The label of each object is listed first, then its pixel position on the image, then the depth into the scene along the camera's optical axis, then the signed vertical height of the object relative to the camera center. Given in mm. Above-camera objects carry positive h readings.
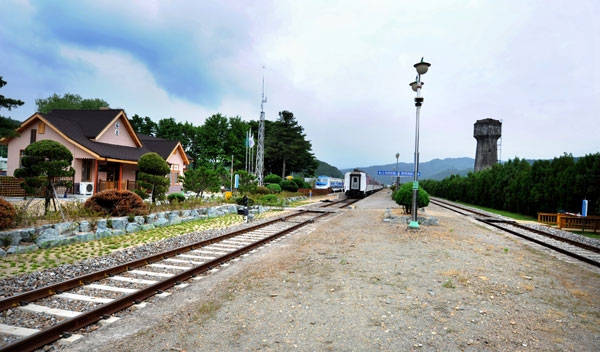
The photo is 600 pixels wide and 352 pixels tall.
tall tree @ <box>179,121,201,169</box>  68125 +7981
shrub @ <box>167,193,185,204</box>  17517 -1067
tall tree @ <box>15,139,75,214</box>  10742 +224
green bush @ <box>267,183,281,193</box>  33162 -545
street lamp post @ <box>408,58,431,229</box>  13008 +1652
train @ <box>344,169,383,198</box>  45222 +255
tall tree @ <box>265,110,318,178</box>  62781 +7040
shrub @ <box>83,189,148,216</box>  12391 -1003
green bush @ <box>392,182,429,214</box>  17297 -496
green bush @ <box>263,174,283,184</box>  41969 +406
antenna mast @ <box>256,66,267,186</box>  38812 +4424
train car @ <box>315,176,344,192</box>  58406 +225
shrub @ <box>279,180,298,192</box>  38906 -320
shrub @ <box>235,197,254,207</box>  21211 -1292
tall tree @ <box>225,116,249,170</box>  65000 +7546
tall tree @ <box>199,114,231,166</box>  63750 +7264
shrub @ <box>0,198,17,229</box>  8344 -1038
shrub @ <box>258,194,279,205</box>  25653 -1308
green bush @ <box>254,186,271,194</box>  29594 -707
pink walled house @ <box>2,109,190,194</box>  22828 +2330
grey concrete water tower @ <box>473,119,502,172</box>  73188 +10954
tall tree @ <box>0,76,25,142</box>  10227 +1612
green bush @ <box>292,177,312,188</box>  44731 +64
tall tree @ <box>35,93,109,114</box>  65688 +14298
